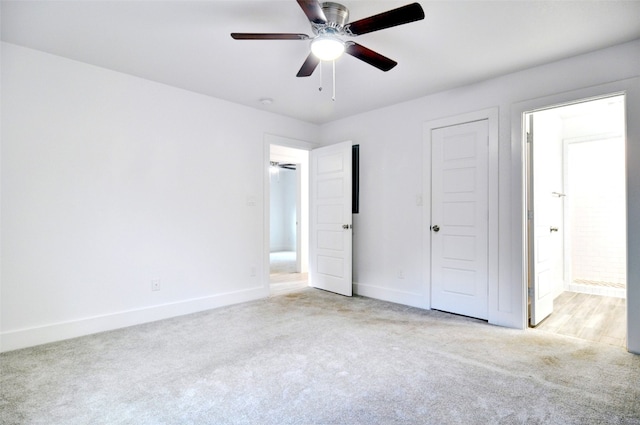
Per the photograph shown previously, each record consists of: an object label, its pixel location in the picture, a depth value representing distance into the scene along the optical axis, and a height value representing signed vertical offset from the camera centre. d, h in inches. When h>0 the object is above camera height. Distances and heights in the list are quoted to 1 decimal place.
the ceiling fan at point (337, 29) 70.2 +43.3
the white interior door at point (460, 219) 134.6 -3.8
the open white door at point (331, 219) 175.6 -4.5
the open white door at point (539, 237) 126.3 -11.1
